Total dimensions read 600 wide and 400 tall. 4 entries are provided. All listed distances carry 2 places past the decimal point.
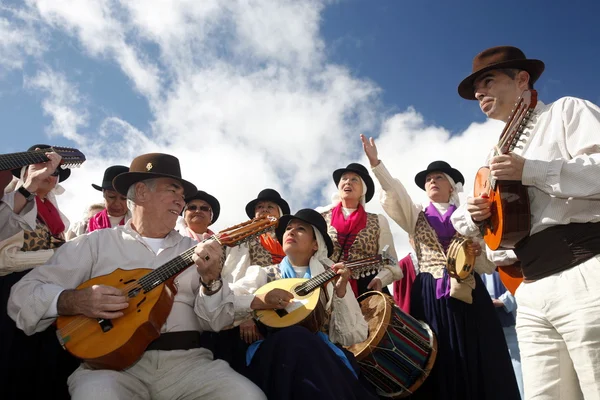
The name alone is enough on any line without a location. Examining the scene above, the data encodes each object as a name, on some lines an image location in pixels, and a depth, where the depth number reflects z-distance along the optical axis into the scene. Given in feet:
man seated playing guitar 8.91
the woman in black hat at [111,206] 16.03
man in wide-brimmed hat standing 7.64
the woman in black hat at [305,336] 8.29
